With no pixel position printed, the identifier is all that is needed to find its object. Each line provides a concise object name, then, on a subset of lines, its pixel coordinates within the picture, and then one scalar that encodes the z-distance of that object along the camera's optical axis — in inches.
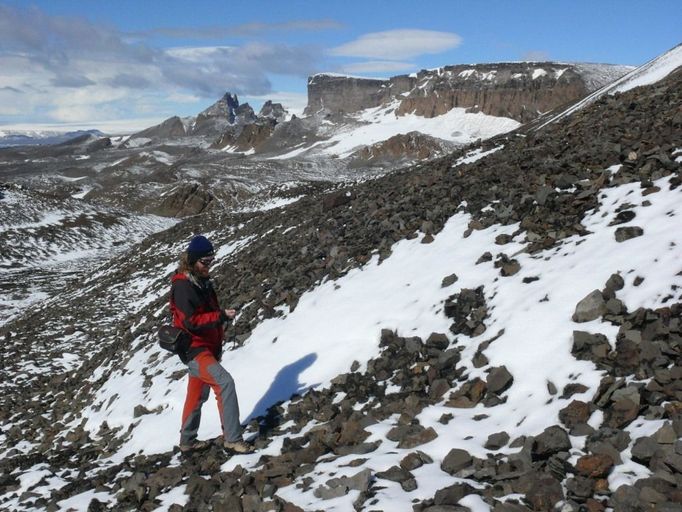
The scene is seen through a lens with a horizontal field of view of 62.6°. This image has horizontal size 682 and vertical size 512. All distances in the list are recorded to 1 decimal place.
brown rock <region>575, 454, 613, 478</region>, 192.1
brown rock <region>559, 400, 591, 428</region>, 224.1
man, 303.3
